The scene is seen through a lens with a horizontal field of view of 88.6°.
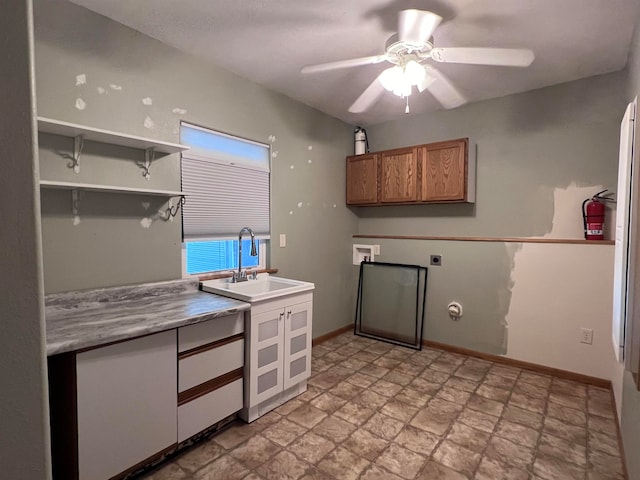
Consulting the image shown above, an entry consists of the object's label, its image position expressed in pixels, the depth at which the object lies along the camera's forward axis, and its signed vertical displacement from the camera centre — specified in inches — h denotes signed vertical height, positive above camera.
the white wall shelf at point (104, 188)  66.0 +8.4
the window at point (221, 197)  98.1 +9.5
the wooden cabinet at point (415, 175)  124.3 +21.6
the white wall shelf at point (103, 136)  65.6 +20.2
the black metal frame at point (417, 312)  140.6 -39.9
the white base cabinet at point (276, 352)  84.9 -35.2
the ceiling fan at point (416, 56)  71.4 +40.1
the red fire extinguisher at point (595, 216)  103.2 +3.7
